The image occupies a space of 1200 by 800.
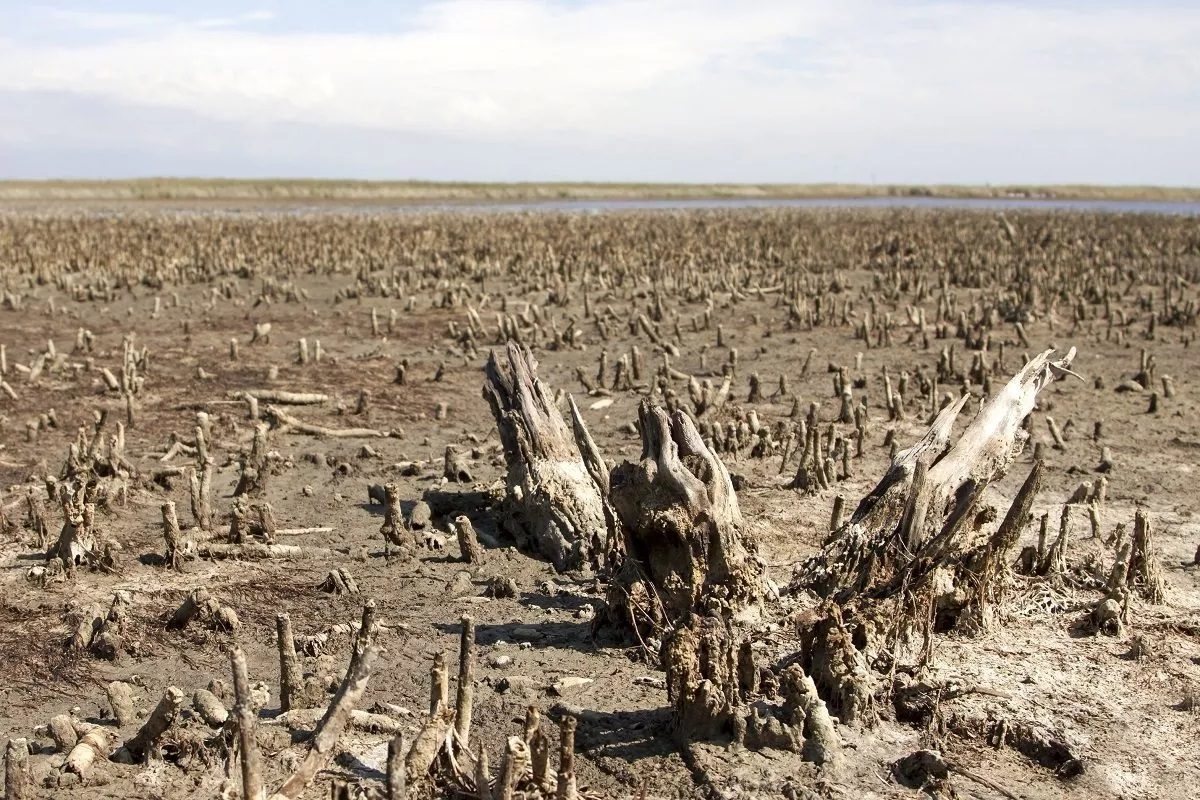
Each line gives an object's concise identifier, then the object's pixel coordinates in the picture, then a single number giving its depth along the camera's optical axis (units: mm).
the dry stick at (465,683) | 4102
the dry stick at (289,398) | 9867
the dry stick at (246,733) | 3541
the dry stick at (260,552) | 6230
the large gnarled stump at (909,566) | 4594
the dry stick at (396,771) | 3537
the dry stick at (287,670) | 4457
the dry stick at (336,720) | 3869
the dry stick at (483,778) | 3777
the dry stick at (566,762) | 3688
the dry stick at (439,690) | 4043
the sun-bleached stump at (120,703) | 4461
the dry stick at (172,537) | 5984
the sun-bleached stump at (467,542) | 6281
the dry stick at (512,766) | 3670
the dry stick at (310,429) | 8867
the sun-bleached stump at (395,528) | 6457
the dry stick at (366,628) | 4422
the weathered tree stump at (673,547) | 5168
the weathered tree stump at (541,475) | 6395
